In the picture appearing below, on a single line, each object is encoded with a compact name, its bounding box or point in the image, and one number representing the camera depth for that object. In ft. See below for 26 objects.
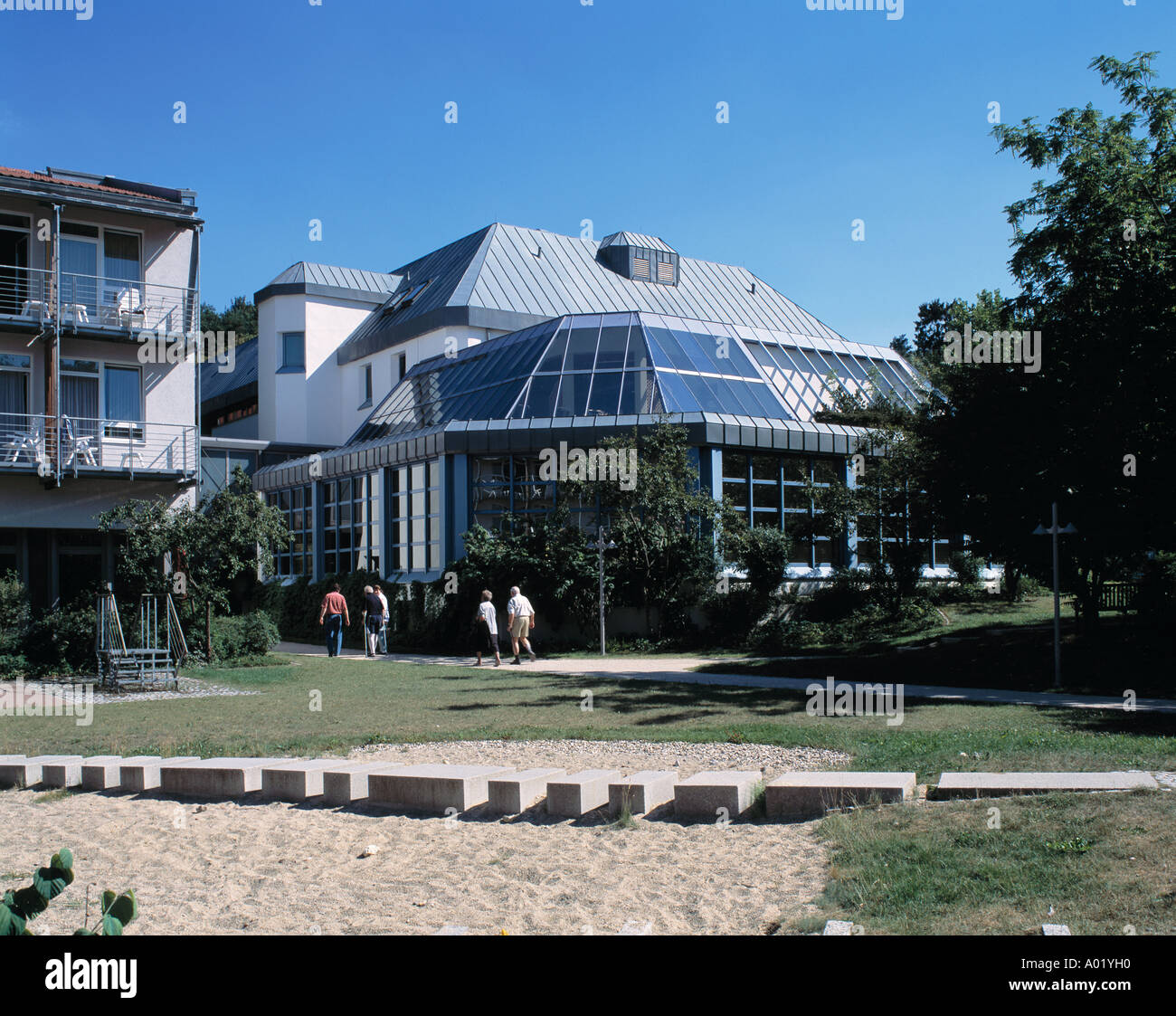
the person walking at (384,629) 85.14
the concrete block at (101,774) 32.65
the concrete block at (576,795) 26.27
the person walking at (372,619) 83.76
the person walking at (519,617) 77.10
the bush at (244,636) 74.38
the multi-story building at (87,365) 79.30
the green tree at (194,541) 70.49
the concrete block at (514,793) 27.09
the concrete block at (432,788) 27.63
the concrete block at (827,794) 24.88
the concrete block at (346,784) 29.12
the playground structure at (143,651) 61.98
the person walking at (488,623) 75.10
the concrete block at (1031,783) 24.17
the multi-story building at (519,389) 93.35
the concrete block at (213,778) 30.63
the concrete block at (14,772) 34.09
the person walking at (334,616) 82.79
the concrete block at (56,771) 33.19
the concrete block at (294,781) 29.84
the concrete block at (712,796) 25.38
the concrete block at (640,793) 26.23
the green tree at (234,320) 263.08
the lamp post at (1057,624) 53.57
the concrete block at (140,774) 32.01
